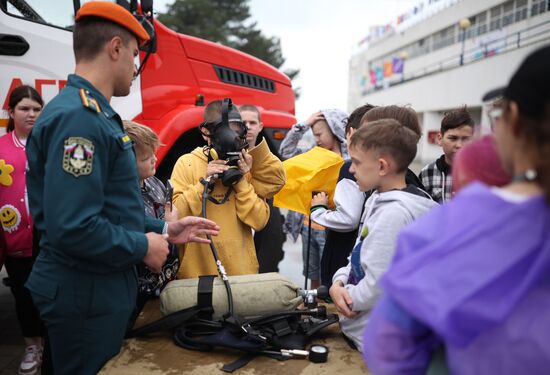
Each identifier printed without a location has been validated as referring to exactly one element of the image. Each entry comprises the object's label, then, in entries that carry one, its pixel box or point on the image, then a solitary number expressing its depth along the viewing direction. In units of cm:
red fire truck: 314
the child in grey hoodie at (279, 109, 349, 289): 346
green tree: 2430
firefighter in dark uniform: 144
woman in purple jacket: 75
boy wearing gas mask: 245
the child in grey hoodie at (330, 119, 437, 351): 151
